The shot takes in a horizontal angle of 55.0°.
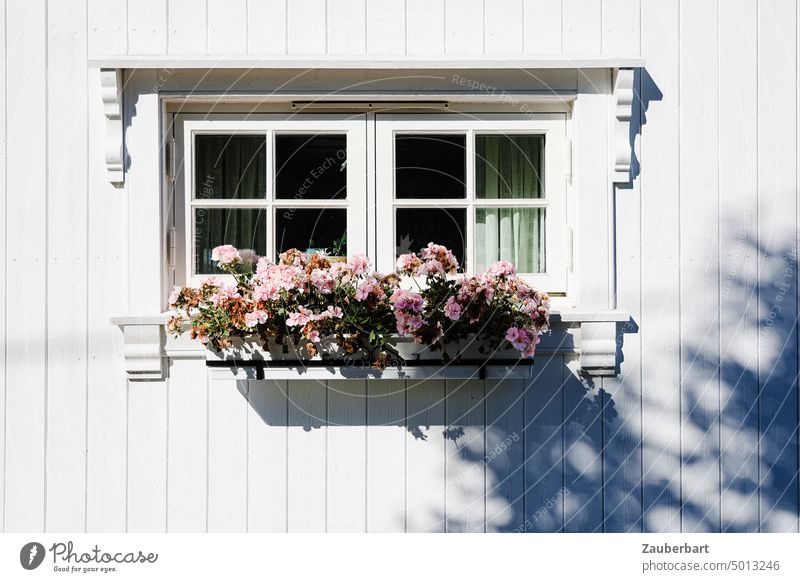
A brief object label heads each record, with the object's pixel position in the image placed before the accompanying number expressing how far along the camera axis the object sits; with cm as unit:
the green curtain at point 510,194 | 314
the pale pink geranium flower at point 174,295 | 285
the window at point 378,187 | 309
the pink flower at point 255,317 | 269
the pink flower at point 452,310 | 270
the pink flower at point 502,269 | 280
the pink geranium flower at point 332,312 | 273
